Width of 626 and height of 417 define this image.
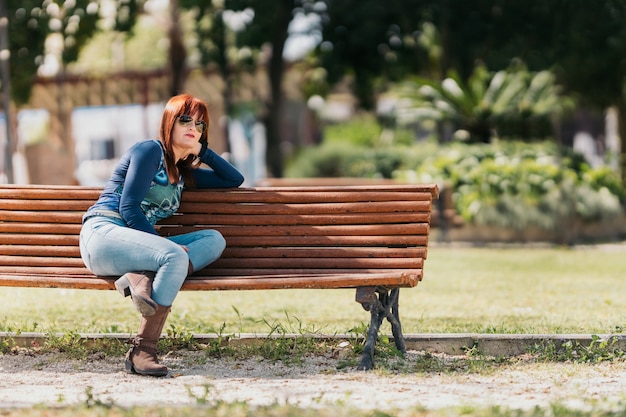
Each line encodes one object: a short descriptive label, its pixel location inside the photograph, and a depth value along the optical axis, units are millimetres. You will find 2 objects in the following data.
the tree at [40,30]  22911
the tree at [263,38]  24594
